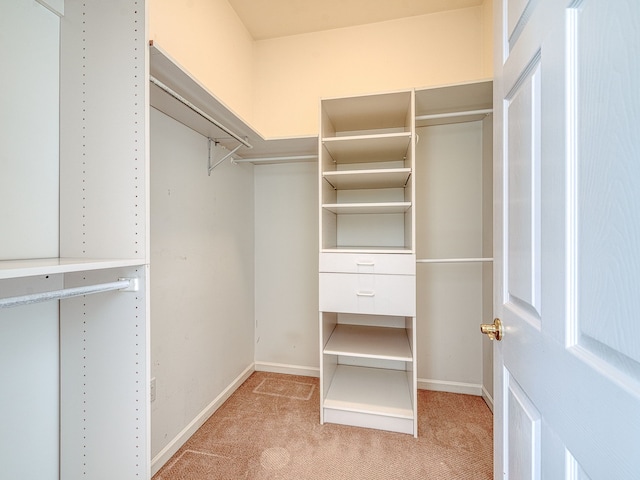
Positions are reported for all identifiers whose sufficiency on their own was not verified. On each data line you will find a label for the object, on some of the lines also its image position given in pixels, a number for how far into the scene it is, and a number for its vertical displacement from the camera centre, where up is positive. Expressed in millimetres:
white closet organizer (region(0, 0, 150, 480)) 860 +2
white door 352 +3
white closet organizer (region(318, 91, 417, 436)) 1688 -140
